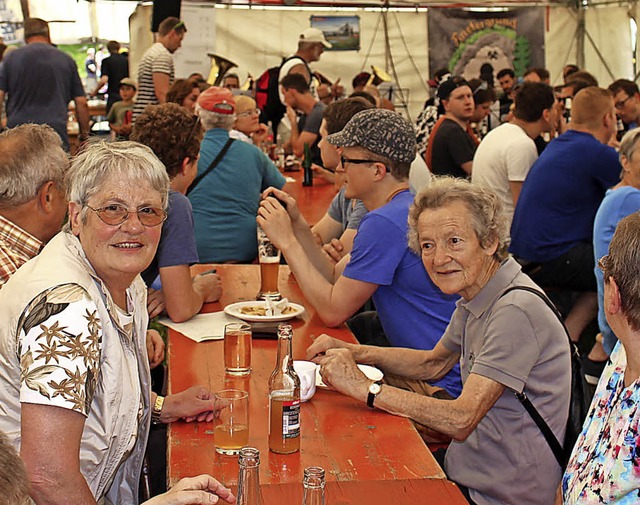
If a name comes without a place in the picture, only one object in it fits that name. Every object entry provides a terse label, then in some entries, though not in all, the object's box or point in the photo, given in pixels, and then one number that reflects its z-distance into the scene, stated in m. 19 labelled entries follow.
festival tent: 13.30
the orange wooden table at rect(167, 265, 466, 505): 1.71
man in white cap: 8.53
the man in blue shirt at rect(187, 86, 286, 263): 4.55
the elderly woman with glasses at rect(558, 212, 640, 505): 1.66
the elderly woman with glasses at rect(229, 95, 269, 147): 6.57
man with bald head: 5.04
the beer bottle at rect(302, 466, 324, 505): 1.39
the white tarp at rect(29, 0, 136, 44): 13.20
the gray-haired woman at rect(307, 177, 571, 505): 2.20
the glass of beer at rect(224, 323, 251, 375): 2.39
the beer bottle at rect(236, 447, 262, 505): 1.43
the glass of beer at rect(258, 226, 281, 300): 3.13
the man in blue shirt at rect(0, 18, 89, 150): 7.16
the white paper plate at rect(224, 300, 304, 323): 2.88
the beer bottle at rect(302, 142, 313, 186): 6.55
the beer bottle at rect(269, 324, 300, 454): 1.88
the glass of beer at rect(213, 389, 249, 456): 1.88
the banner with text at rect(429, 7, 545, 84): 14.71
